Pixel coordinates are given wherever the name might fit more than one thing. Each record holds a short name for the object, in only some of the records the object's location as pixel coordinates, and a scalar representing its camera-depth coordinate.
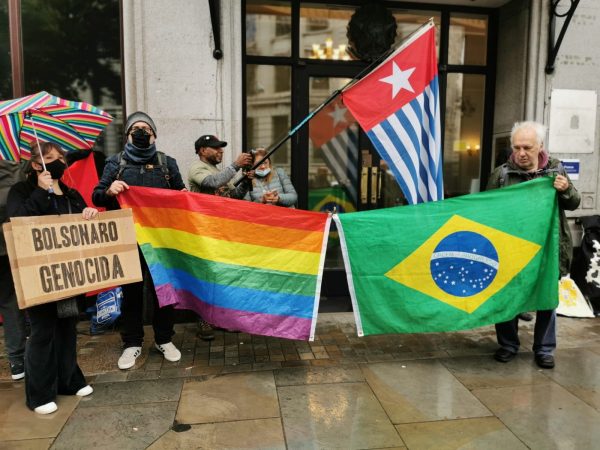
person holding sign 3.47
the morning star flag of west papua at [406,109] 4.14
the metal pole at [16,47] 5.57
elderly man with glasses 4.26
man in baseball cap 4.60
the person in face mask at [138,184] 4.25
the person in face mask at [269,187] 4.93
